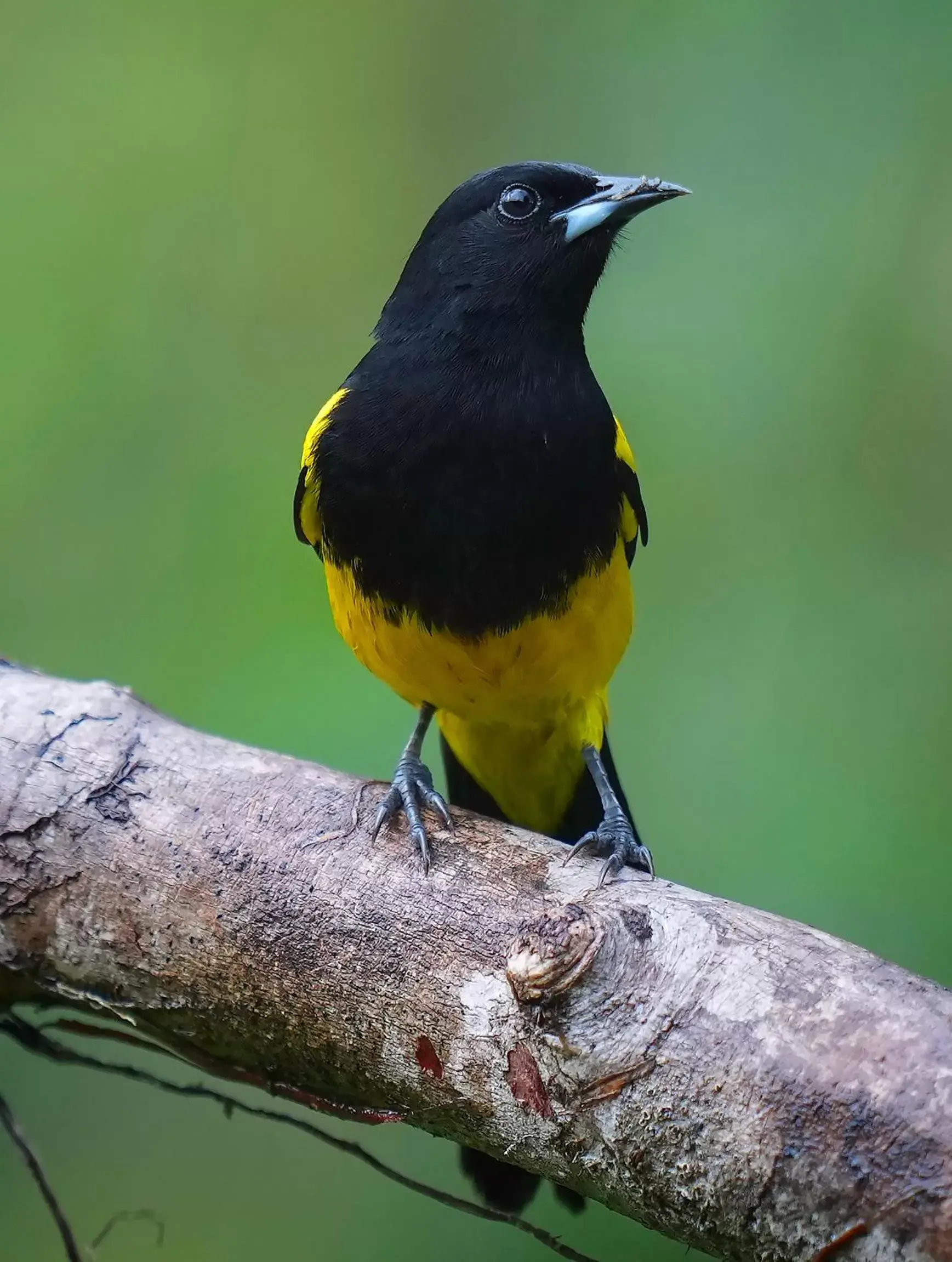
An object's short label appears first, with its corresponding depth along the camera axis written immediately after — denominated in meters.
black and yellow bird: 2.98
